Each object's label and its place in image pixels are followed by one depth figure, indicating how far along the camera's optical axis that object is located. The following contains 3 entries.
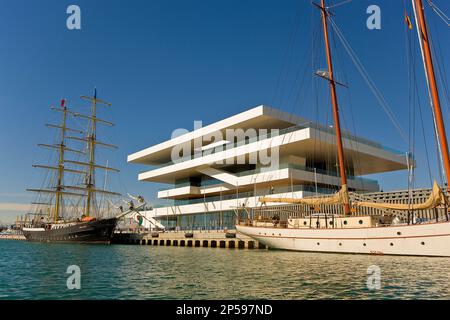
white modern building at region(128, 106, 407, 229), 43.28
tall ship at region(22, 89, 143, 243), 54.09
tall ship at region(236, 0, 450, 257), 22.69
